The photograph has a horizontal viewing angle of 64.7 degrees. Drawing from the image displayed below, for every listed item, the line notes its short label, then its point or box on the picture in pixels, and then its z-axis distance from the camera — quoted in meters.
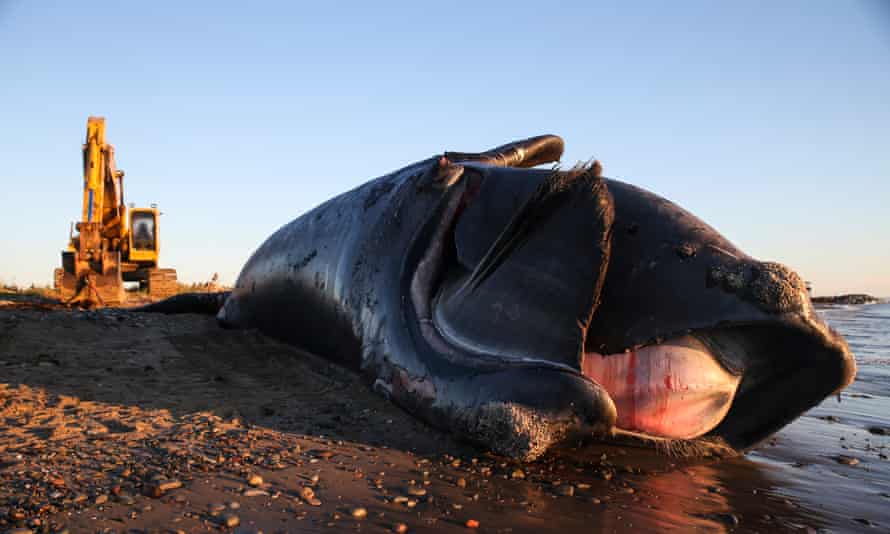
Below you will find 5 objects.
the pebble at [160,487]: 2.21
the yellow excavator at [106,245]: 14.05
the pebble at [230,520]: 2.02
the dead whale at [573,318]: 2.70
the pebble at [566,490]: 2.49
